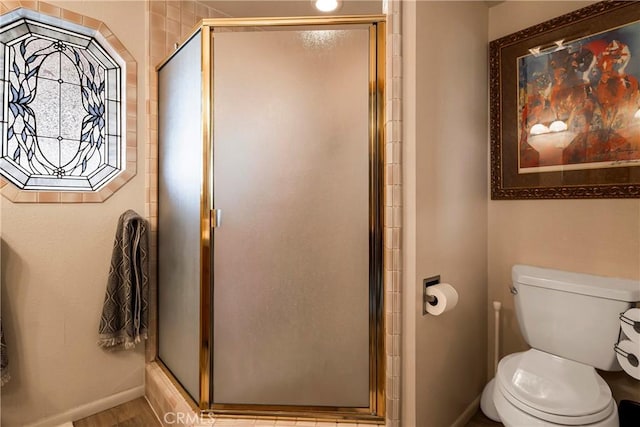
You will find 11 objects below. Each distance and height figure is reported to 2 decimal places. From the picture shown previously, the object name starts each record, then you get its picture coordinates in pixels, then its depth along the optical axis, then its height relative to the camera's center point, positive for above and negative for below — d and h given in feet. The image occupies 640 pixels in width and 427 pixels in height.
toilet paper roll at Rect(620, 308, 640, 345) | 3.85 -1.45
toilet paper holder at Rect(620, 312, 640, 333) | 3.84 -1.40
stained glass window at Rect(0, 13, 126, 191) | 4.61 +1.74
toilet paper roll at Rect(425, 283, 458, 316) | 4.21 -1.20
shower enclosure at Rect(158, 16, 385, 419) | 4.18 -0.05
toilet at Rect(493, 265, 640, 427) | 3.69 -2.03
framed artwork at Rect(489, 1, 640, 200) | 4.54 +1.75
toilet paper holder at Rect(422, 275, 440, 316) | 4.32 -1.22
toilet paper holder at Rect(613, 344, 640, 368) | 3.91 -1.87
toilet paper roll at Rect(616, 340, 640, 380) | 3.89 -1.88
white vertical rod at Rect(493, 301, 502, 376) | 5.58 -2.12
